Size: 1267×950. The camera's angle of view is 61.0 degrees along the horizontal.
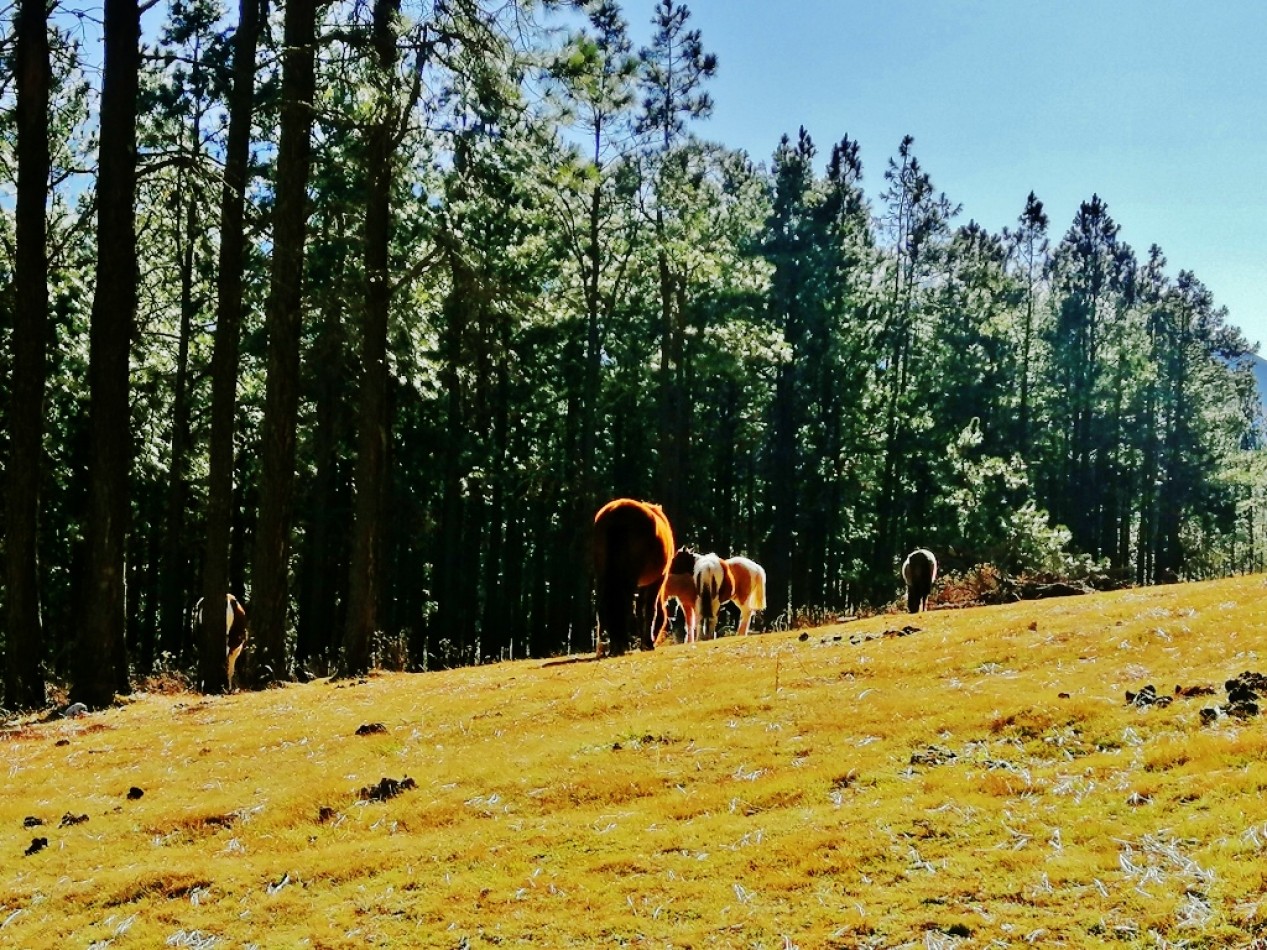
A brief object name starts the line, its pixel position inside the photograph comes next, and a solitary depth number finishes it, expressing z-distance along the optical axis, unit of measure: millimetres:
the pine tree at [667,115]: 35906
